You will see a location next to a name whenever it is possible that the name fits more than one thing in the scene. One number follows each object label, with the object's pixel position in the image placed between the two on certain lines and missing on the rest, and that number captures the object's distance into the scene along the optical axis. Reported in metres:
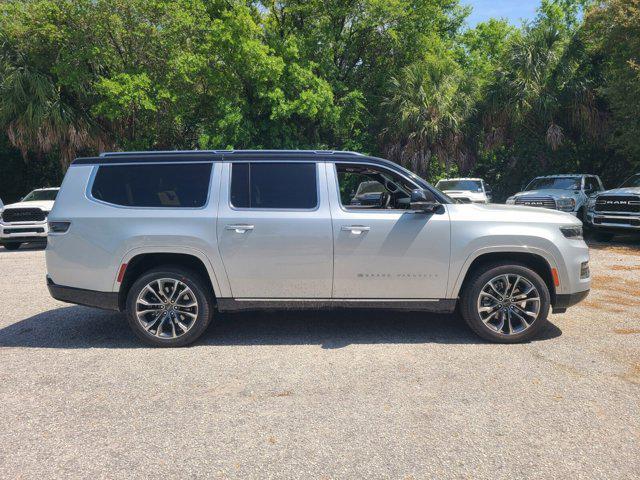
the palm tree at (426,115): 19.80
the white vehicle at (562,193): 14.14
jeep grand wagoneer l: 4.88
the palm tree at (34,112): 17.80
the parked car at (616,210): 12.22
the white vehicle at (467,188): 16.32
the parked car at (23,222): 13.32
